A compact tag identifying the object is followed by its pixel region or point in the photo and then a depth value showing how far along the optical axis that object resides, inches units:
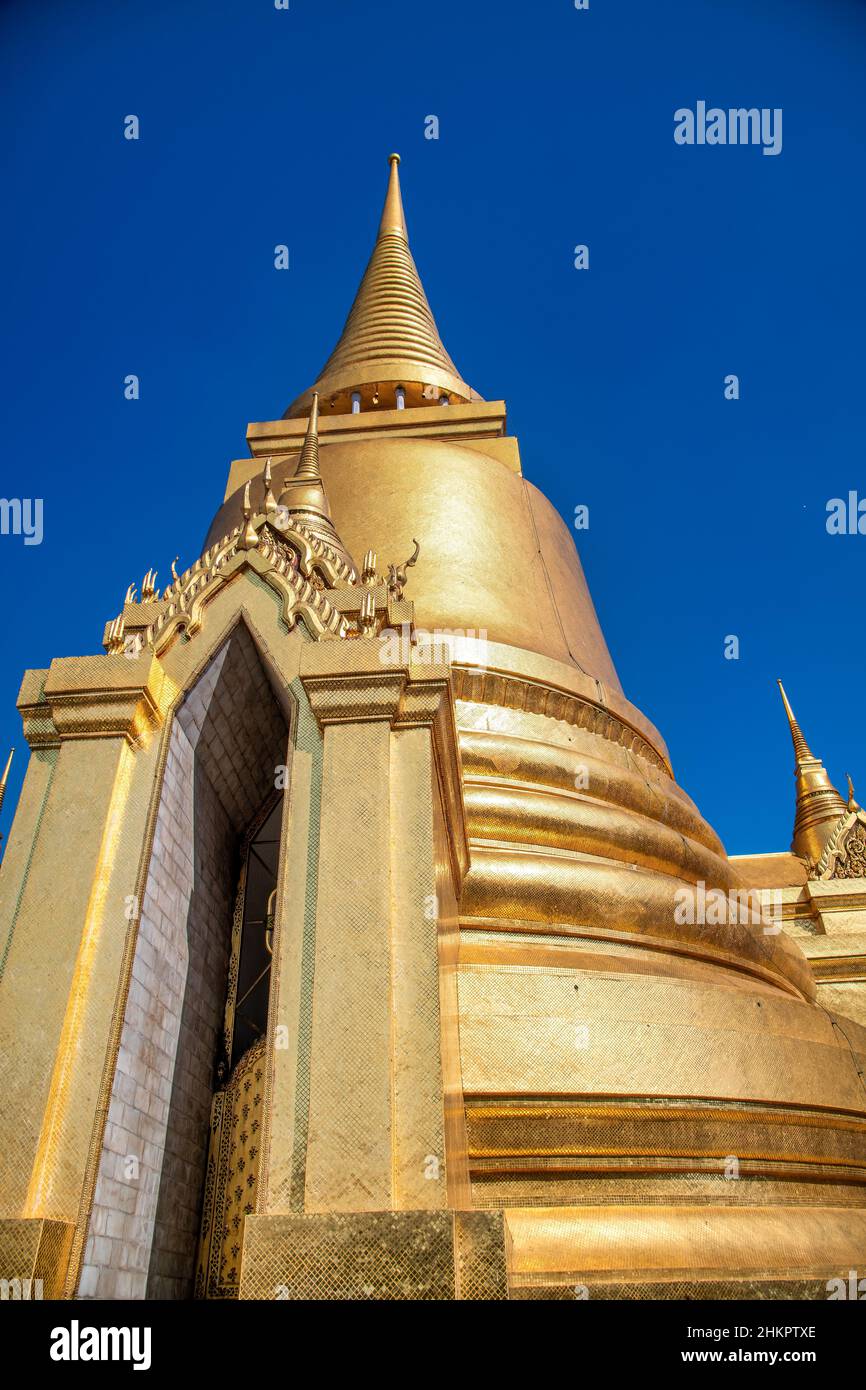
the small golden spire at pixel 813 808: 605.3
